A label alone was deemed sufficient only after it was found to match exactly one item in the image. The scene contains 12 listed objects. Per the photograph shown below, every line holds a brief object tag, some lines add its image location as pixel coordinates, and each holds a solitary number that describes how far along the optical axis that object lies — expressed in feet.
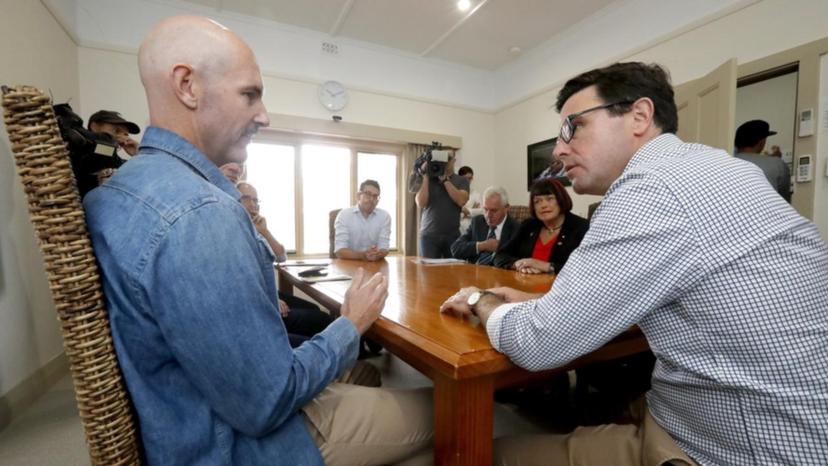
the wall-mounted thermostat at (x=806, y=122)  7.86
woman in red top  6.85
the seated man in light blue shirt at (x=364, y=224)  9.93
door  6.72
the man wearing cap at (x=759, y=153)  7.86
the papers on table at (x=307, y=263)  7.82
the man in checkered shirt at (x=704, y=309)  1.91
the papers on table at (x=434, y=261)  7.32
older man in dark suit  9.66
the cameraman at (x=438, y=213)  11.29
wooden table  2.20
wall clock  13.55
